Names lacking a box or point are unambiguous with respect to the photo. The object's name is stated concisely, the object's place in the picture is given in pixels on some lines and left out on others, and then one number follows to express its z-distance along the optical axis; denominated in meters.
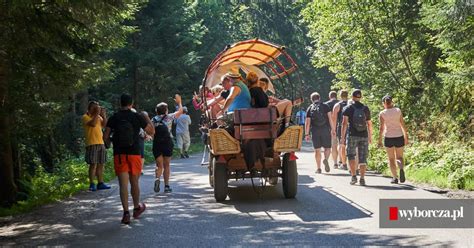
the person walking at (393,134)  13.54
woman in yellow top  13.48
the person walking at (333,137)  17.31
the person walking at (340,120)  16.48
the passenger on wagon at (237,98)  11.59
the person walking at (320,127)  16.92
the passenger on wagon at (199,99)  12.80
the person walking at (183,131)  24.56
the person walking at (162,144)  13.15
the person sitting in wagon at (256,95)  11.83
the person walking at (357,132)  13.53
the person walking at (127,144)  9.65
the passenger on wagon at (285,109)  11.92
